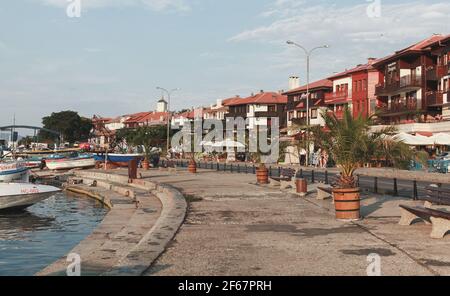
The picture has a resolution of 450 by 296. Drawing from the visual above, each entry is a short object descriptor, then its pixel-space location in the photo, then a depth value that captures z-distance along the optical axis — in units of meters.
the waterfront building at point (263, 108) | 101.56
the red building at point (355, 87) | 70.94
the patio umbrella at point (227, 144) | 65.66
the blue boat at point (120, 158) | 57.38
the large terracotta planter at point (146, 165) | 50.70
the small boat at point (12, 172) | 34.50
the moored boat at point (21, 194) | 24.92
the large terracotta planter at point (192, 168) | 43.28
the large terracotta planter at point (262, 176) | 28.76
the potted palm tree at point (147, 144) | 51.29
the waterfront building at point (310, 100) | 82.69
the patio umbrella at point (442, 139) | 42.04
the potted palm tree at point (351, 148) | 13.98
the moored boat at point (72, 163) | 60.97
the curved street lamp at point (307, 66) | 52.25
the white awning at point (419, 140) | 41.81
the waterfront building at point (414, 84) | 55.81
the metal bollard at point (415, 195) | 19.09
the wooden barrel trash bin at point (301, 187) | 21.67
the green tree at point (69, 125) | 150.50
